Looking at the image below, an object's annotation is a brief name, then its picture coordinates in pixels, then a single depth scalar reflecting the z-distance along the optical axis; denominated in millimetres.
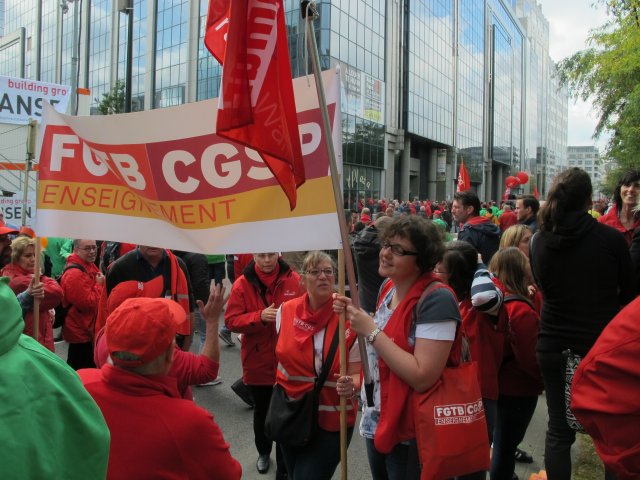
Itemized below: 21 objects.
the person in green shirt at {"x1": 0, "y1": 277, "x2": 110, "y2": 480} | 1022
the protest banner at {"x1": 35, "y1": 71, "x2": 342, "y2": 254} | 2561
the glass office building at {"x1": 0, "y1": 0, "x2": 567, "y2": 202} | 33531
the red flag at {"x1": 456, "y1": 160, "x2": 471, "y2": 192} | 12453
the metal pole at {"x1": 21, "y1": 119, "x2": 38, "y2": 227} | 4020
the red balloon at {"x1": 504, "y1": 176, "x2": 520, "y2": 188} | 17406
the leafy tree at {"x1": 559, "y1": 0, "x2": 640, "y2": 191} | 11062
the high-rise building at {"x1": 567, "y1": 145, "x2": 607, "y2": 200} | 160675
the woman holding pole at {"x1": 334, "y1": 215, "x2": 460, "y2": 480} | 2109
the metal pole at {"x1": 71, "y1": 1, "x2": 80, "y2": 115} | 12116
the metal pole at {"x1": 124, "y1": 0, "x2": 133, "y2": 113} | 10949
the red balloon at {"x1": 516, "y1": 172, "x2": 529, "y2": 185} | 19223
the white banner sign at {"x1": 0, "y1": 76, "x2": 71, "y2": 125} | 9234
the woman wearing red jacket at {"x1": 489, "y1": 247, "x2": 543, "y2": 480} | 3098
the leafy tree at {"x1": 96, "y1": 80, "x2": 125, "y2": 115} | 24434
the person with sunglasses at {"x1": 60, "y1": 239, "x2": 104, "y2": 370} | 4496
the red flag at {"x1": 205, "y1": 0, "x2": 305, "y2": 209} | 2201
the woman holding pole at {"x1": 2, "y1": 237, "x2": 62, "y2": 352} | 3792
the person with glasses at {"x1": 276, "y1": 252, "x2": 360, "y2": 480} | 2709
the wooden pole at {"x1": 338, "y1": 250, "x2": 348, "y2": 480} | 2336
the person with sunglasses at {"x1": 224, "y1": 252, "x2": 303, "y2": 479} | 3709
